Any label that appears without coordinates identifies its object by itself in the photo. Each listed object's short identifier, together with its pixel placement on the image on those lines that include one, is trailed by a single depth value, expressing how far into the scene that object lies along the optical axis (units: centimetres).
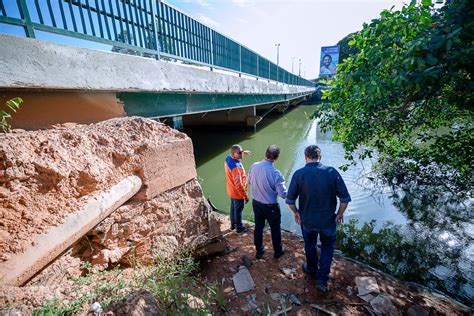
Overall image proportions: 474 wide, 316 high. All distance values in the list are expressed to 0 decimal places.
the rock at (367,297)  244
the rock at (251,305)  220
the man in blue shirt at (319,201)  245
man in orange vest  345
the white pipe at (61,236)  123
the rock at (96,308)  128
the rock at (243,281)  248
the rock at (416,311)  229
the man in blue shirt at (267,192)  284
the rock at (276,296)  239
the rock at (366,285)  254
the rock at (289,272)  279
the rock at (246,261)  288
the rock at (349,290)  255
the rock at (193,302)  165
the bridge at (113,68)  202
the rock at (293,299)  238
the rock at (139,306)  131
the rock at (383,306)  227
